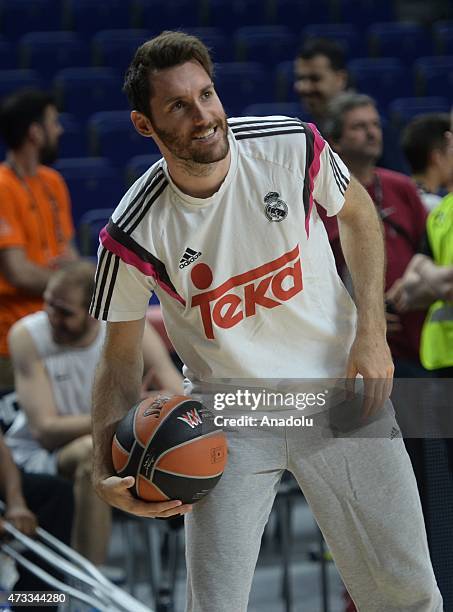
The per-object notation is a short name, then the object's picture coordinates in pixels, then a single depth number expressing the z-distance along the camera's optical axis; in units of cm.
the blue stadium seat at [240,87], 1750
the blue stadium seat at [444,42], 2021
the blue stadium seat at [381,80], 1803
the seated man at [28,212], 1044
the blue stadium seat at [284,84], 1795
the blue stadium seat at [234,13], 2040
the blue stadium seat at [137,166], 1415
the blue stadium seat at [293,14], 2079
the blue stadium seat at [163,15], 1995
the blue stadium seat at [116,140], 1606
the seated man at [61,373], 890
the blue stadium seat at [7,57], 1829
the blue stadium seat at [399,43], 2005
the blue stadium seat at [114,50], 1864
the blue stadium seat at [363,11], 2110
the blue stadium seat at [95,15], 1982
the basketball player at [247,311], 524
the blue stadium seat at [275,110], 1623
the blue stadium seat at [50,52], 1826
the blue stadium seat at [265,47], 1943
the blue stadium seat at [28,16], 1940
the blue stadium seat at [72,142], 1615
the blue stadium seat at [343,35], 1953
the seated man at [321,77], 1095
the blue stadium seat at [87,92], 1721
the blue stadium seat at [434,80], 1838
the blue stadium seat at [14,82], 1658
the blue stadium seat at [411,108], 1629
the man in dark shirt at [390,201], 867
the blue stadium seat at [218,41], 1890
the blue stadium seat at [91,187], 1437
